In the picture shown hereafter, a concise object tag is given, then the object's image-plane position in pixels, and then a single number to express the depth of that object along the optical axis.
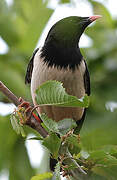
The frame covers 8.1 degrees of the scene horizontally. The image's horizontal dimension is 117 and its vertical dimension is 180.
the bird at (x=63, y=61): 6.96
